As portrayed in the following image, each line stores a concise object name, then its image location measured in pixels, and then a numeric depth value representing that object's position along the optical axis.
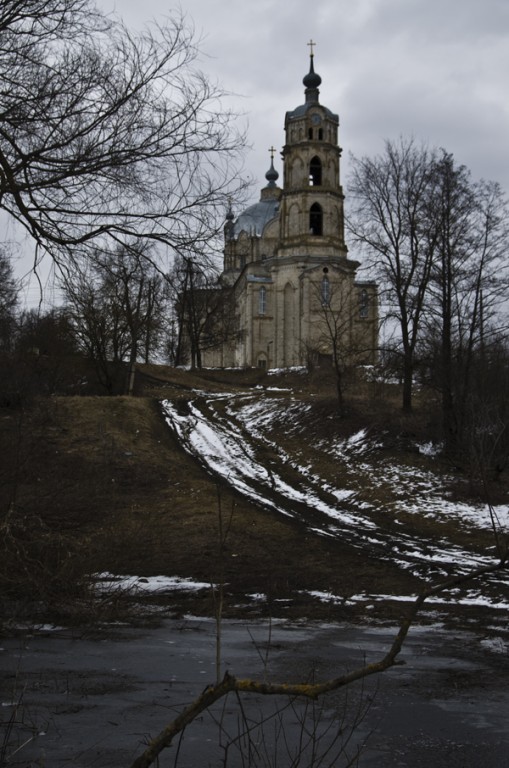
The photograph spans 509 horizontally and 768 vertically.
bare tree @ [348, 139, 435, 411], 27.28
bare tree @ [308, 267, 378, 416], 61.30
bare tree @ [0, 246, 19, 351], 24.62
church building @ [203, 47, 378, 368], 65.81
